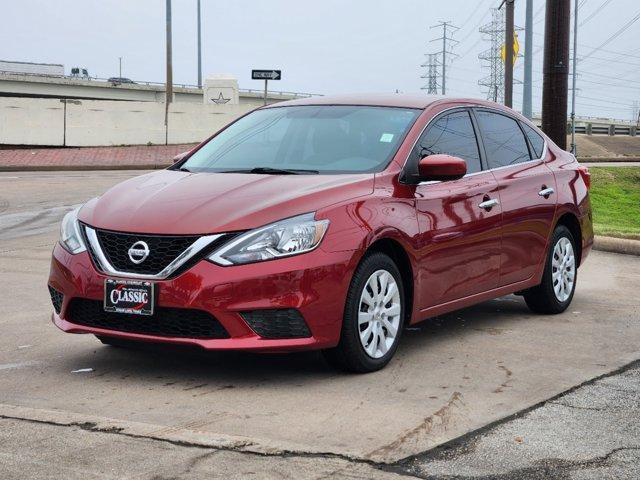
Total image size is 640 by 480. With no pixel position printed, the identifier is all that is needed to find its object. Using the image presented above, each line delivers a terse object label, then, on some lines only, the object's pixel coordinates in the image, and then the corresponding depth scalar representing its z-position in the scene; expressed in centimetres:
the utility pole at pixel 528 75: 3303
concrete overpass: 7600
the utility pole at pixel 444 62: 9569
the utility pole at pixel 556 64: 1496
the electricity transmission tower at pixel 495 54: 10250
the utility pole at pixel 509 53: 3862
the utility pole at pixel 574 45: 5627
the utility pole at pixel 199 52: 8300
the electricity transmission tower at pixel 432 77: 11406
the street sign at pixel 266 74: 2594
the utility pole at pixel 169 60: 4806
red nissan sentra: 554
